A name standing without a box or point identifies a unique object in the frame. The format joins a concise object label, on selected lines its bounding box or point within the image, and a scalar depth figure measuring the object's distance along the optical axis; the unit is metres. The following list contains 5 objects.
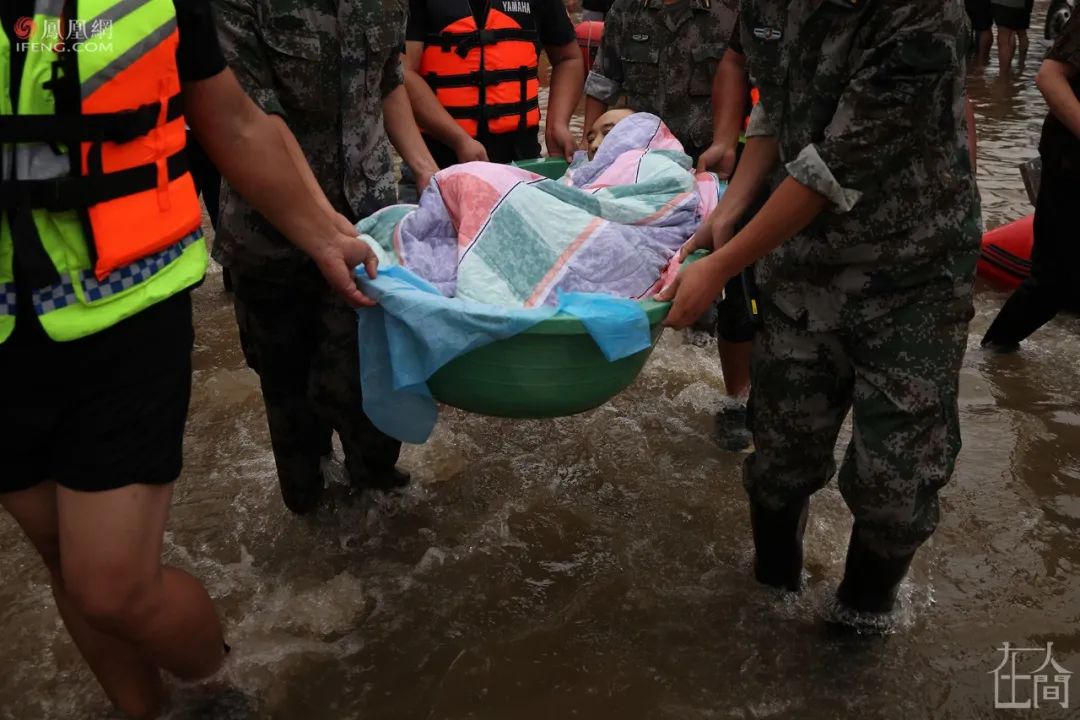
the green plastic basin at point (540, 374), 2.28
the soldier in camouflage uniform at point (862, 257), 2.04
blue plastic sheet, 2.22
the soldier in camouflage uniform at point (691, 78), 3.82
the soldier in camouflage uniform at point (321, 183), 2.57
